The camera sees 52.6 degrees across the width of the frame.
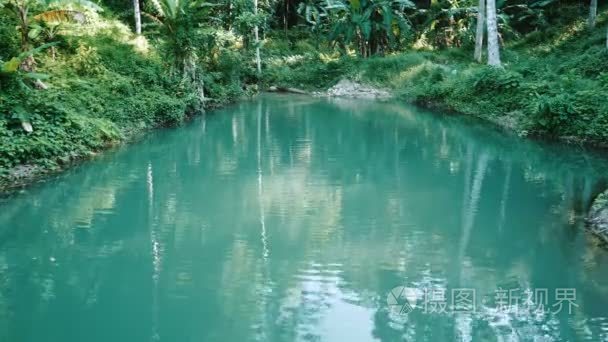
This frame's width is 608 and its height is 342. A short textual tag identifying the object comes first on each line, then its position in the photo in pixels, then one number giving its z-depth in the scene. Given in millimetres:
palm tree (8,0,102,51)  14398
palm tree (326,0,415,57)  29531
